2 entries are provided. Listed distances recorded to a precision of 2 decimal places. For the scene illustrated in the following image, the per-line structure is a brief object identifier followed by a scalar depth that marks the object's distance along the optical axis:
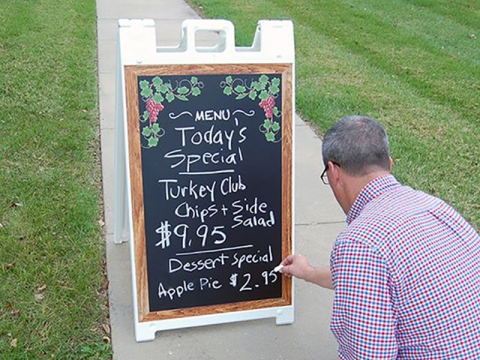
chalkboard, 2.96
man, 1.93
